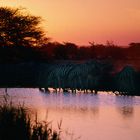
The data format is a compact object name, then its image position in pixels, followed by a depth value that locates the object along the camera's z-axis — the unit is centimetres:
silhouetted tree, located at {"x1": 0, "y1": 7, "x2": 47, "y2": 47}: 4891
